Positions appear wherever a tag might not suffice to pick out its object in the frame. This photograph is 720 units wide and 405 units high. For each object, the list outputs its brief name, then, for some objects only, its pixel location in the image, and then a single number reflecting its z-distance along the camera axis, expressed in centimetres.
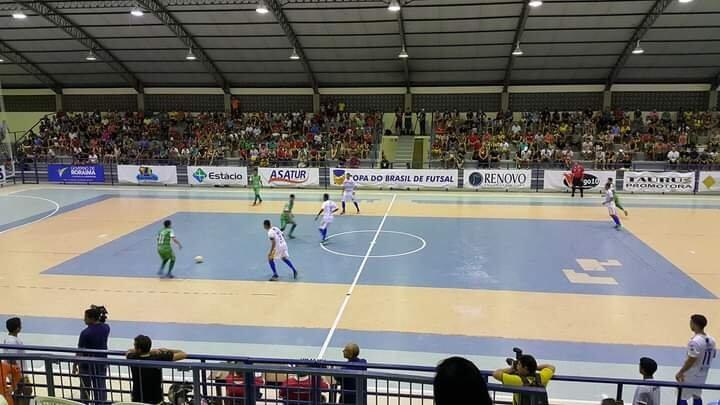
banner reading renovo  2822
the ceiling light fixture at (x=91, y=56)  3158
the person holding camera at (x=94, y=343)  627
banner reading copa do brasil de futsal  2873
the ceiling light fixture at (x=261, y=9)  2240
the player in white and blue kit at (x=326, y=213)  1714
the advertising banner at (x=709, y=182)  2672
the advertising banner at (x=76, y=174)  3184
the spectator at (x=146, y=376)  566
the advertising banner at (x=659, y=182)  2684
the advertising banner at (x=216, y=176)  3020
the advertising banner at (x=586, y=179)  2745
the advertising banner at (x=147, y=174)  3092
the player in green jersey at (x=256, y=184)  2408
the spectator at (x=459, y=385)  238
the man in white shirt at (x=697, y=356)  696
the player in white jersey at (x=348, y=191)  2164
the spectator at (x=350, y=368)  564
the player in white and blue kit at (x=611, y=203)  1894
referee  2628
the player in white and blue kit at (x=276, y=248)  1332
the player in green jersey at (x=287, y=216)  1761
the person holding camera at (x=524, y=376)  492
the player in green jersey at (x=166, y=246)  1395
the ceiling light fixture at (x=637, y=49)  2821
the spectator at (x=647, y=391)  598
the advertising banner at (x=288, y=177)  2970
